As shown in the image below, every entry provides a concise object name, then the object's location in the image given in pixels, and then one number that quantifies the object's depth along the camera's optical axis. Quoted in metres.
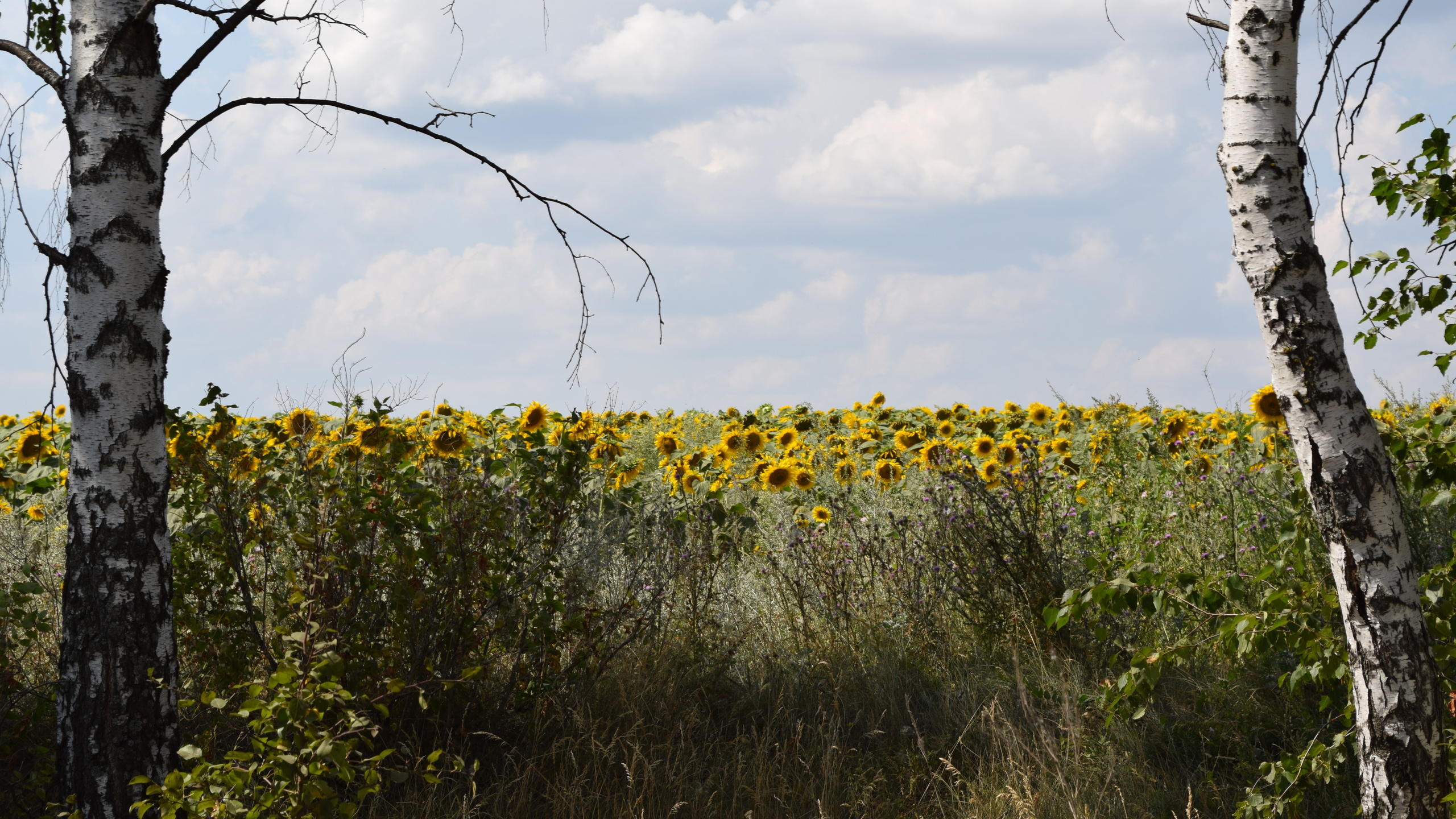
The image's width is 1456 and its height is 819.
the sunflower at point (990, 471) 12.59
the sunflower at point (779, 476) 12.78
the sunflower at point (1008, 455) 12.14
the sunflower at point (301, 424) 8.16
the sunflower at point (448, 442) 9.20
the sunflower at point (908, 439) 13.34
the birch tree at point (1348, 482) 5.79
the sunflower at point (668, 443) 16.86
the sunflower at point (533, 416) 10.19
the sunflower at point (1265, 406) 10.88
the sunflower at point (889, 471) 13.51
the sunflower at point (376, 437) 7.70
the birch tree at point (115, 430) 6.33
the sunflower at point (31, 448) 10.74
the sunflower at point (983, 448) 14.60
